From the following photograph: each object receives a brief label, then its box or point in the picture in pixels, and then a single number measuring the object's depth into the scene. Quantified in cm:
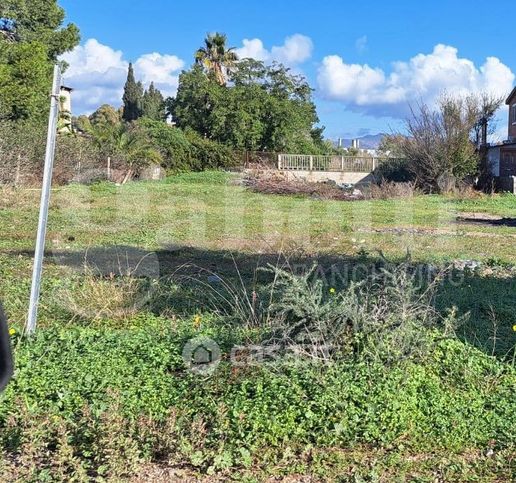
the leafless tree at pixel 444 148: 3033
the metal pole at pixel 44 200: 426
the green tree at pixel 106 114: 6729
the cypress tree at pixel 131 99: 7112
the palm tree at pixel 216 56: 4828
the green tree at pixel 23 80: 2727
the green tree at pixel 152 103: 6538
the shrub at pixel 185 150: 3606
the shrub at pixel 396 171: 3209
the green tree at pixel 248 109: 4285
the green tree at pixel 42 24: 3250
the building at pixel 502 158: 3272
